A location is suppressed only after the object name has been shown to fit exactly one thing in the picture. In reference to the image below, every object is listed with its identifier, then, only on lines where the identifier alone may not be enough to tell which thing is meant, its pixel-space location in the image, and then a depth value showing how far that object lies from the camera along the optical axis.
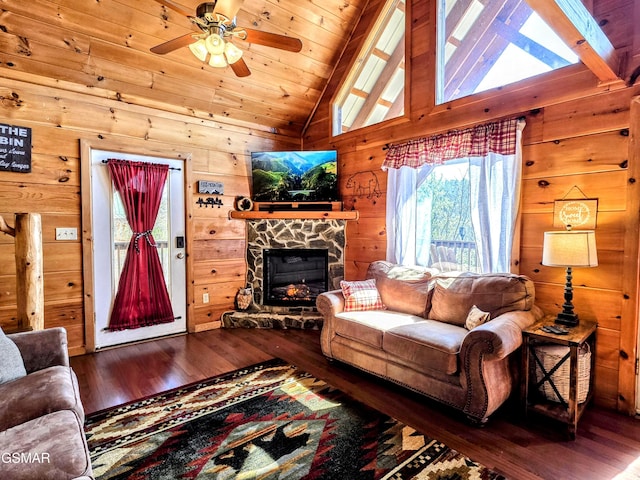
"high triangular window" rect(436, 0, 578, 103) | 2.78
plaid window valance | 2.92
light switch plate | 3.36
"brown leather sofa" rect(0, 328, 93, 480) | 1.22
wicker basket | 2.29
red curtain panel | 3.68
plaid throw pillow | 3.31
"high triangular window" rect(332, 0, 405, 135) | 3.94
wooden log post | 2.54
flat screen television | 4.45
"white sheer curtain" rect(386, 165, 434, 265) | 3.67
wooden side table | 2.13
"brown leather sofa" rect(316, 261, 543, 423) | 2.24
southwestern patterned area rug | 1.86
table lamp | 2.24
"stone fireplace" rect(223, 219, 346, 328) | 4.43
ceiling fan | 2.12
